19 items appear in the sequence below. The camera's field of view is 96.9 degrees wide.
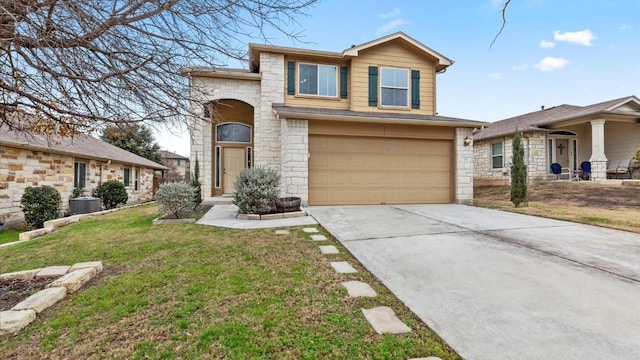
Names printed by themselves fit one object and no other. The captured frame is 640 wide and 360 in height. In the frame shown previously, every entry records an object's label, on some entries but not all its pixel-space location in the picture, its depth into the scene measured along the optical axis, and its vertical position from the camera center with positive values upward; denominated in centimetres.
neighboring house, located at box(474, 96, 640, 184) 1272 +210
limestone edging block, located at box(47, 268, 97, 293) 308 -114
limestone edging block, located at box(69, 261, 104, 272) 364 -113
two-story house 898 +172
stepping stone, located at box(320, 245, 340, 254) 419 -106
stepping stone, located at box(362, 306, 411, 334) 218 -115
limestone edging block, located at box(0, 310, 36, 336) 233 -119
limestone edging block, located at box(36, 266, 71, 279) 356 -119
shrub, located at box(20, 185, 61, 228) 883 -82
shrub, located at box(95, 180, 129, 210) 1279 -65
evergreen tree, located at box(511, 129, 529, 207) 902 +14
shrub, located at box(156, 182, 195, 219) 698 -48
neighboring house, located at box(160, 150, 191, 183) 3663 +235
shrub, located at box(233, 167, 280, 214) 709 -27
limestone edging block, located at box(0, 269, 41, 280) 354 -122
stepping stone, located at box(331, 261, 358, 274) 343 -110
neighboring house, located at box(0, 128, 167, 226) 875 +45
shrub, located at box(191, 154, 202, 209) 948 -9
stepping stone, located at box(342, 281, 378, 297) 280 -112
